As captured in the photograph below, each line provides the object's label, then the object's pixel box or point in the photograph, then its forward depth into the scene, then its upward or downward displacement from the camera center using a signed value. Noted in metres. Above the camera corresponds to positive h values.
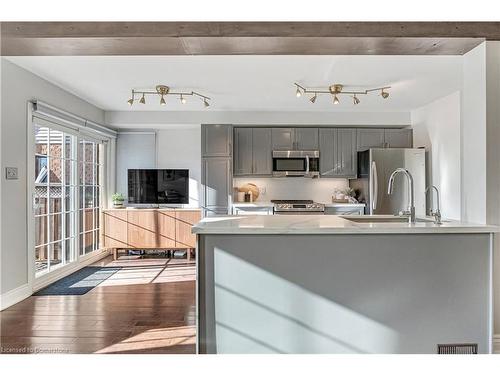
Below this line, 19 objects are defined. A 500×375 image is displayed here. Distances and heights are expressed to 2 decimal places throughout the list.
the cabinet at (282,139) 5.84 +0.78
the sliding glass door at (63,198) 4.15 -0.13
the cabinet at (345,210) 5.59 -0.36
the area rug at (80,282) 3.95 -1.14
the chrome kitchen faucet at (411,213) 2.60 -0.19
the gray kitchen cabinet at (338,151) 5.85 +0.59
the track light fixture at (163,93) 4.32 +1.21
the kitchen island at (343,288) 2.21 -0.63
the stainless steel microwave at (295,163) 5.76 +0.39
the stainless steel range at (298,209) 5.46 -0.33
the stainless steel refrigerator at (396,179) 5.21 +0.13
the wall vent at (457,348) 2.21 -1.00
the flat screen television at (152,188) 6.12 -0.01
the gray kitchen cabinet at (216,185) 5.73 +0.04
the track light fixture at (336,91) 4.24 +1.19
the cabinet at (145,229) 5.73 -0.66
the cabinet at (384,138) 5.82 +0.79
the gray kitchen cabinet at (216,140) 5.70 +0.75
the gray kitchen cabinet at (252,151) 5.83 +0.59
